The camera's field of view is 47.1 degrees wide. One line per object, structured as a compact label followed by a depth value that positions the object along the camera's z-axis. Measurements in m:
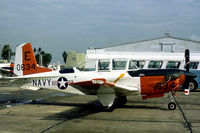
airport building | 35.27
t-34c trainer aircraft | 9.41
